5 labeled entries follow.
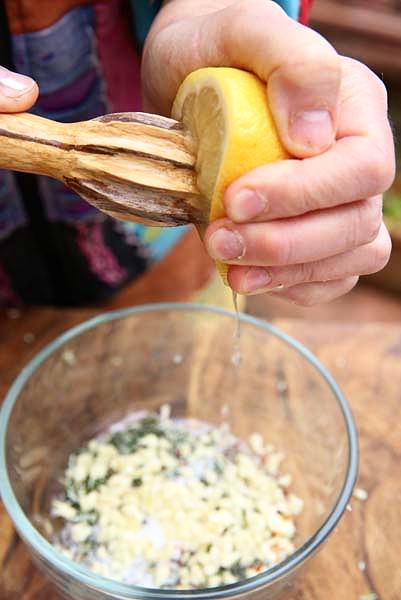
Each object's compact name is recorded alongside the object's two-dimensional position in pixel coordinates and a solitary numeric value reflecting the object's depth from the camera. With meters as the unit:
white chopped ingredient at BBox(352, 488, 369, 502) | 0.59
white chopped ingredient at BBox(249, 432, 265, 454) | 0.66
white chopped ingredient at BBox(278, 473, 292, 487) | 0.62
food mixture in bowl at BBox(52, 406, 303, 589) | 0.55
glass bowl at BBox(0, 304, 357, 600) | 0.58
